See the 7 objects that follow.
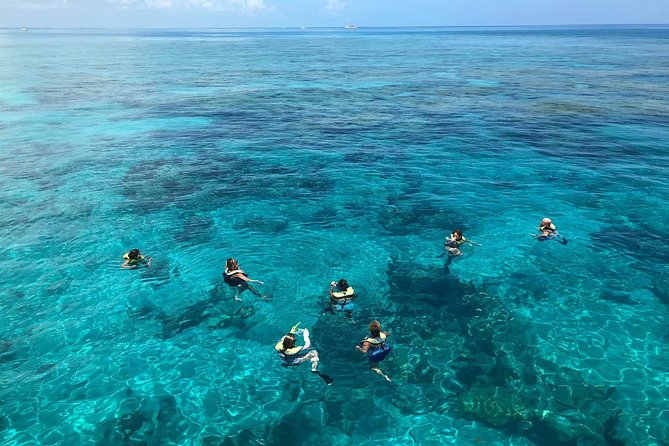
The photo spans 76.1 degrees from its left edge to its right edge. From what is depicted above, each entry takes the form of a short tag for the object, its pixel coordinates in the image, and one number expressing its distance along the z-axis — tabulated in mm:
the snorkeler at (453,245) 23344
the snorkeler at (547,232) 24734
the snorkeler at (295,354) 16219
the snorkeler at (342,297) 18719
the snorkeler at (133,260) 22525
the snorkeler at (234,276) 20184
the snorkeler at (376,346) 16125
